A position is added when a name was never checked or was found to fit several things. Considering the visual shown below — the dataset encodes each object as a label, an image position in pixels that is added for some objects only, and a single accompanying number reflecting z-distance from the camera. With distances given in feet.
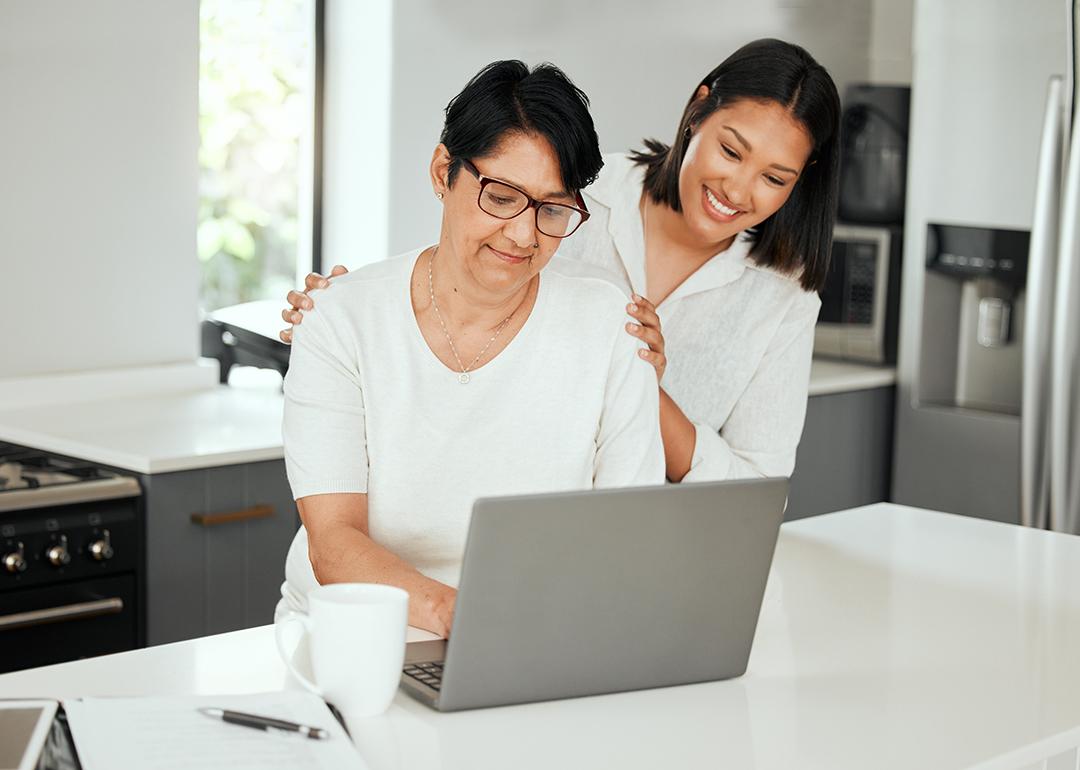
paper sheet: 3.74
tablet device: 3.60
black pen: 3.96
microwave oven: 12.93
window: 11.85
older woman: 5.23
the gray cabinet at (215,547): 8.66
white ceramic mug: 4.12
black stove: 8.13
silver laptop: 4.19
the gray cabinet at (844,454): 12.30
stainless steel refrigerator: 11.22
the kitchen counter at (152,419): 8.72
